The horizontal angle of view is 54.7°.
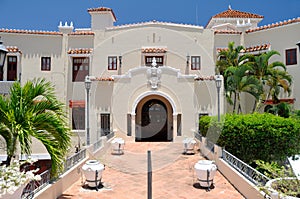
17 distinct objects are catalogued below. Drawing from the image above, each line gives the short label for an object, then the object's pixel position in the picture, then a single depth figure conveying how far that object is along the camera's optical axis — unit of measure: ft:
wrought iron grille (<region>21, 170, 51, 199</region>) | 23.10
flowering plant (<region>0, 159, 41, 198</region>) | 17.90
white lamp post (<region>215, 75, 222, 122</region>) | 49.53
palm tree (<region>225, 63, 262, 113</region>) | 58.23
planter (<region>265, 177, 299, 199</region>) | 20.83
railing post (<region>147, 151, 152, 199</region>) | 23.56
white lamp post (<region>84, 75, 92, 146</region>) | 50.28
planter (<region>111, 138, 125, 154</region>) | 50.70
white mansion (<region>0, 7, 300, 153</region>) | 64.44
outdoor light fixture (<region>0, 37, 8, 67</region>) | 23.63
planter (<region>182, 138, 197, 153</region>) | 50.19
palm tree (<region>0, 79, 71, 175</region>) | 23.18
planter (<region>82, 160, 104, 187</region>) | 32.22
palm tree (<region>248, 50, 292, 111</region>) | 59.77
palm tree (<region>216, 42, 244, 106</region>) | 64.39
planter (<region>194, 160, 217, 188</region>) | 32.12
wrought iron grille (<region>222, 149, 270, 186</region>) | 27.32
